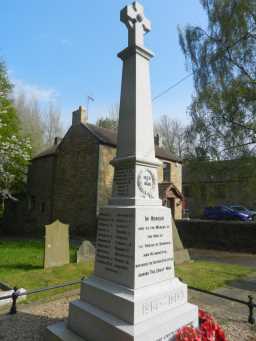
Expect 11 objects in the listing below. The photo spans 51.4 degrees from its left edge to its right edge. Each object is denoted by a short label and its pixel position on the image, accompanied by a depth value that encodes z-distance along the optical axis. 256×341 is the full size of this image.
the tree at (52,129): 38.81
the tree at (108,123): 38.59
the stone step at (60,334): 3.79
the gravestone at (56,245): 9.21
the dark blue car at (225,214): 23.91
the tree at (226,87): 12.34
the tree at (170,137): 43.24
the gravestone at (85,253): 9.87
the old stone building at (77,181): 18.66
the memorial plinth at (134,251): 3.52
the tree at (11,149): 14.30
